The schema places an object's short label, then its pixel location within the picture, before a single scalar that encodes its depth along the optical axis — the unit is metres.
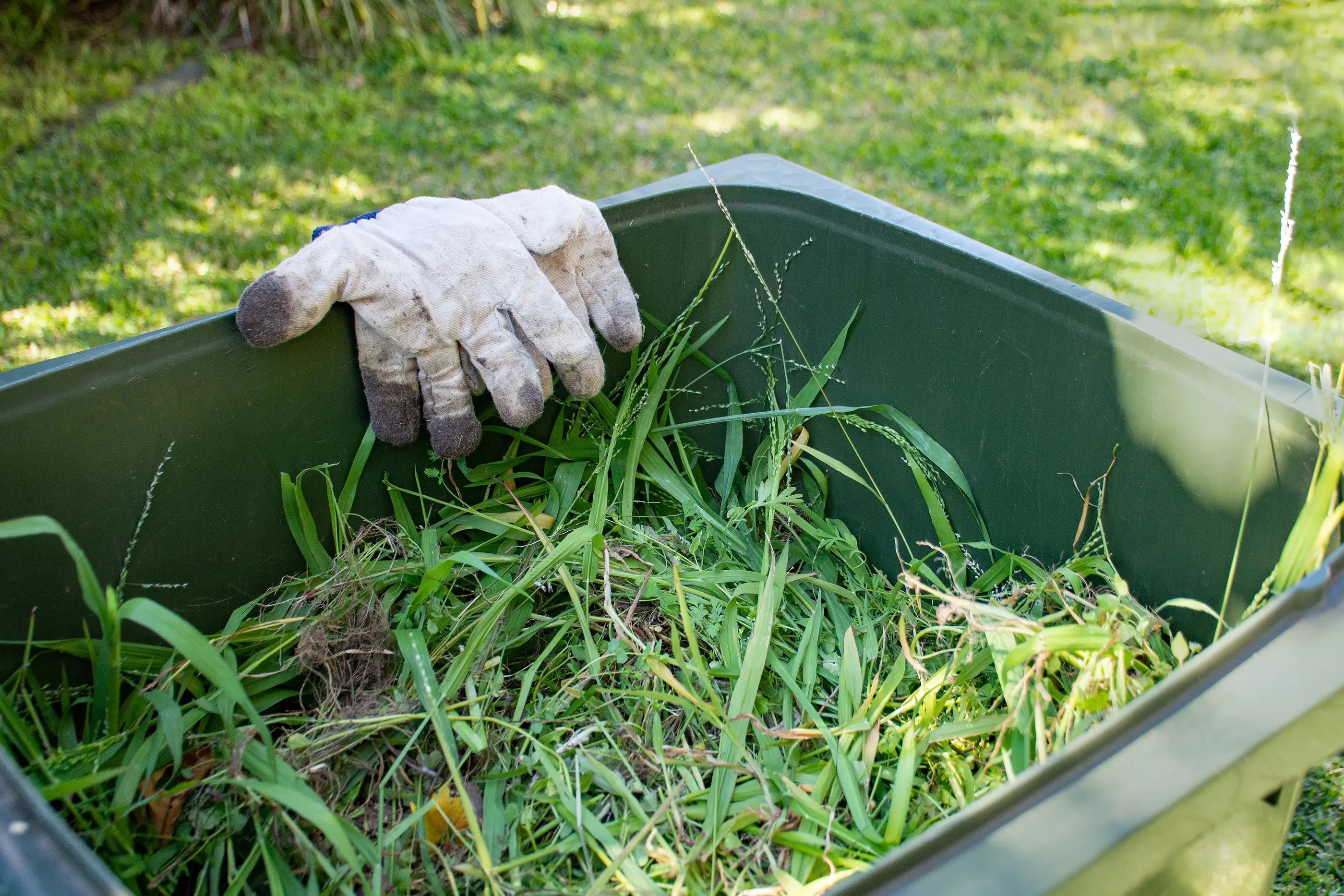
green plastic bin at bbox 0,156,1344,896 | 0.64
